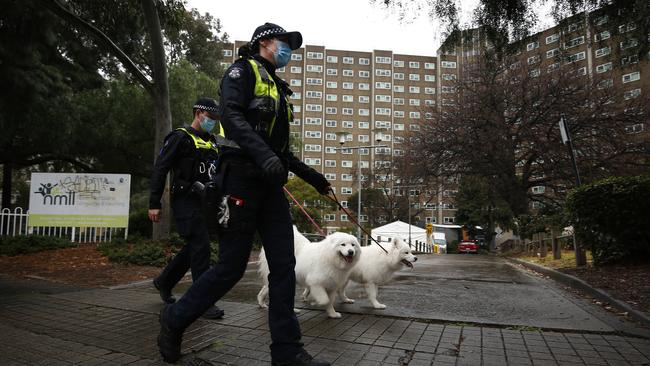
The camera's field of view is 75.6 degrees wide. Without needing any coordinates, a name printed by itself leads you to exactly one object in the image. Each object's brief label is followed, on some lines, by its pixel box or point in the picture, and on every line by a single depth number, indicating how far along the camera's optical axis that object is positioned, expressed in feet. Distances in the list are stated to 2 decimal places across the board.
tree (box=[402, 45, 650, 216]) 74.28
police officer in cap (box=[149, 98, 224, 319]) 13.48
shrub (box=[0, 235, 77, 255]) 34.06
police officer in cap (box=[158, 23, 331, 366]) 8.44
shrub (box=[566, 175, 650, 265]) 26.03
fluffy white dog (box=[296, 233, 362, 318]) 14.10
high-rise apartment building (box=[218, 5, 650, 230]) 279.69
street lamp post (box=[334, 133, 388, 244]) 87.91
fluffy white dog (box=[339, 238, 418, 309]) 16.83
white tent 114.01
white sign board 38.47
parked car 131.75
